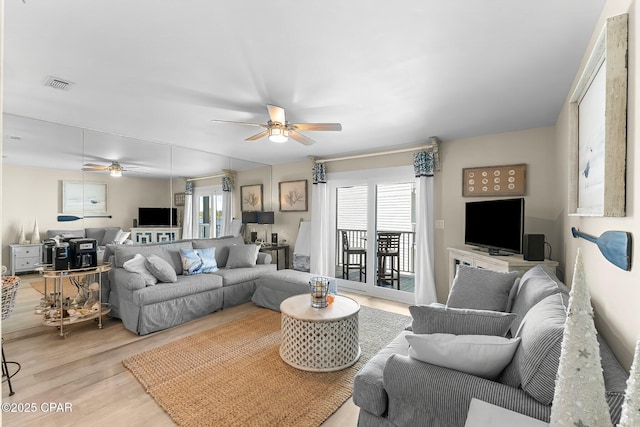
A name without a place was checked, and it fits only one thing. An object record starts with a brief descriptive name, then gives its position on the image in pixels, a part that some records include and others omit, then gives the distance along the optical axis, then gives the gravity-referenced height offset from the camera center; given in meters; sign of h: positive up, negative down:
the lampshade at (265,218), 5.95 -0.04
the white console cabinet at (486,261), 2.96 -0.44
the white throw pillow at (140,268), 3.59 -0.59
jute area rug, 2.11 -1.27
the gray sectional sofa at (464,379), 1.27 -0.72
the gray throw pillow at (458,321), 1.64 -0.54
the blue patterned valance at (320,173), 5.56 +0.74
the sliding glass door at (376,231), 4.90 -0.24
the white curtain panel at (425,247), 4.38 -0.42
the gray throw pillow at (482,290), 2.36 -0.55
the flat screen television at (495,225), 3.22 -0.09
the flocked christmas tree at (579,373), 0.88 -0.43
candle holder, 2.96 -0.71
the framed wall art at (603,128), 1.40 +0.45
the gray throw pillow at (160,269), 3.71 -0.62
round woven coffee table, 2.64 -1.02
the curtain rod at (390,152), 4.34 +0.96
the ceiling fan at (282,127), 3.02 +0.86
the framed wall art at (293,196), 5.99 +0.38
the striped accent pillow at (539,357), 1.26 -0.57
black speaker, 2.97 -0.27
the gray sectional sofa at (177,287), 3.43 -0.85
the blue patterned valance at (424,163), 4.41 +0.73
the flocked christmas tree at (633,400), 0.74 -0.42
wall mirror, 3.46 +0.53
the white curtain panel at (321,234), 5.59 -0.32
